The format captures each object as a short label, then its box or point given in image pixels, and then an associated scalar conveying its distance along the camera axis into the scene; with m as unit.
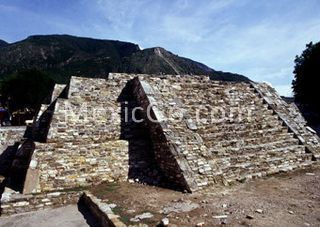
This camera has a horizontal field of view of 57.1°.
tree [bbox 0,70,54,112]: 37.66
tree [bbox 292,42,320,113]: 26.97
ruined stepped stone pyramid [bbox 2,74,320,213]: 9.30
